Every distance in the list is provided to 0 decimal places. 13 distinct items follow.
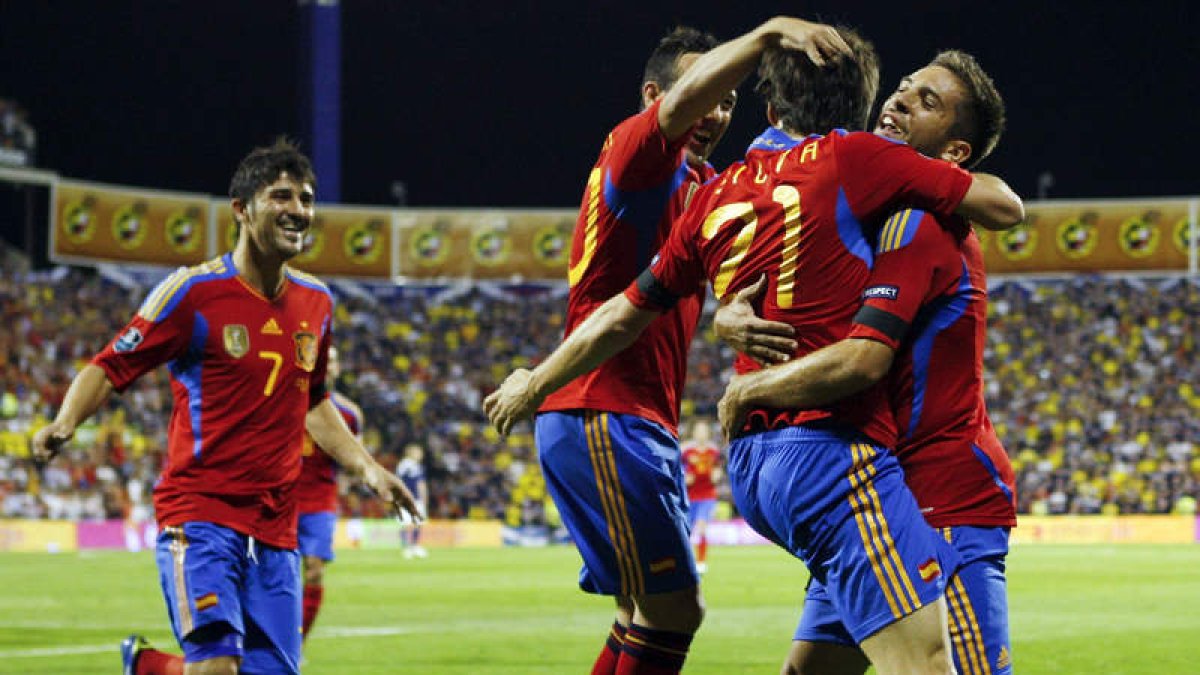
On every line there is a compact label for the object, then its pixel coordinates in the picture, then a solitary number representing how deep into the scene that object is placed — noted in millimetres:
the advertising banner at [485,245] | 50219
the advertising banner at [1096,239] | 47125
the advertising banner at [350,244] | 49562
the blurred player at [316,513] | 12441
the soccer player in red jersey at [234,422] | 6500
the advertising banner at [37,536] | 33875
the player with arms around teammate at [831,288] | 4223
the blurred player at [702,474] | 26359
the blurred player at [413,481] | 30531
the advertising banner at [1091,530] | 38575
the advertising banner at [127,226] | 44906
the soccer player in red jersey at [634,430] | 5645
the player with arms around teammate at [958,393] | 4820
